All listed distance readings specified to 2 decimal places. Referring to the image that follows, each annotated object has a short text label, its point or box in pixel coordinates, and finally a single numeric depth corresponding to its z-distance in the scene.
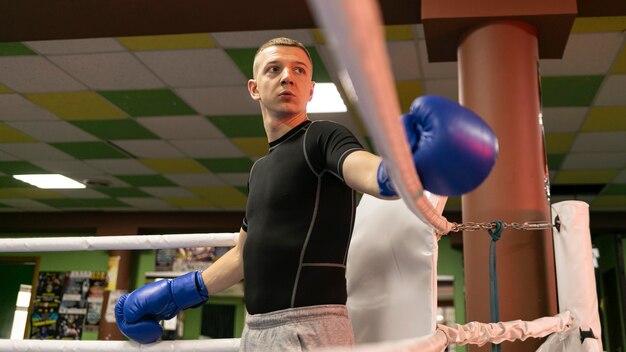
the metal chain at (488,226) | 1.39
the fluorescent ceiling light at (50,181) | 6.54
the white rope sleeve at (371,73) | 0.41
